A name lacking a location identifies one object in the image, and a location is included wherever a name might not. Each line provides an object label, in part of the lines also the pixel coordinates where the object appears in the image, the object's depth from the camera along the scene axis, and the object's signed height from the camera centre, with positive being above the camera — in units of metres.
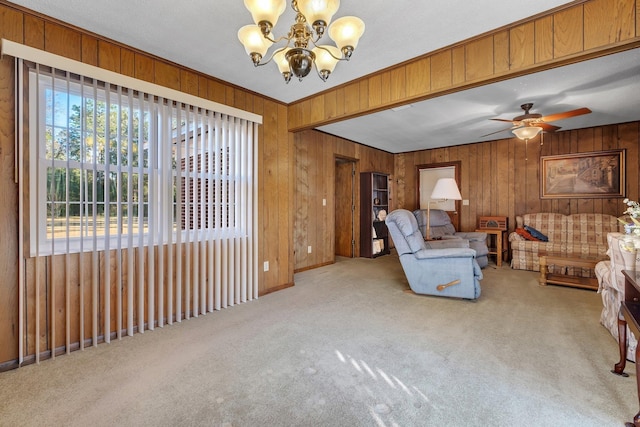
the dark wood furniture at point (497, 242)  5.17 -0.57
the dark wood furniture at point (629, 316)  1.36 -0.54
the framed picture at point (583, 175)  4.68 +0.63
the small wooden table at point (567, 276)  3.57 -0.89
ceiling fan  3.43 +1.16
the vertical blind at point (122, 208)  2.04 +0.06
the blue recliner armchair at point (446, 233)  4.77 -0.36
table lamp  3.90 +0.31
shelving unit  5.82 -0.02
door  5.98 +0.14
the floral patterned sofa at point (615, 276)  1.99 -0.52
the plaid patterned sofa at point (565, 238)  4.35 -0.42
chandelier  1.41 +1.01
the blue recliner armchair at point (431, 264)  3.19 -0.59
